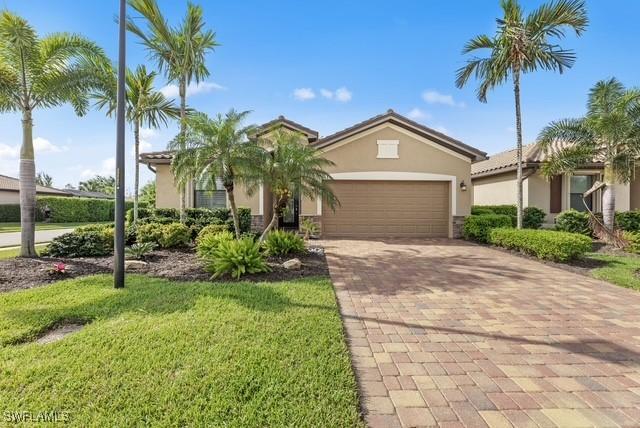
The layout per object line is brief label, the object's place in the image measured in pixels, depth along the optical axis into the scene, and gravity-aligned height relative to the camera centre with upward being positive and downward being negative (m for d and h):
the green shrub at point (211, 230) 11.13 -0.60
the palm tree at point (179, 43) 11.06 +6.17
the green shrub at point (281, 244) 9.23 -0.88
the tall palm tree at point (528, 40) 10.71 +6.07
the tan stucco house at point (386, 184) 14.47 +1.39
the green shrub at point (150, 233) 10.62 -0.70
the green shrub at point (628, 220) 13.87 -0.16
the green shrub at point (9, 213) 26.09 -0.17
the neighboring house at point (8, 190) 29.81 +1.92
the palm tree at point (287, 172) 9.62 +1.25
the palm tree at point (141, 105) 13.01 +4.42
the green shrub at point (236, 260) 7.19 -1.07
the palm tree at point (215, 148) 8.75 +1.78
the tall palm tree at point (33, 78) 8.33 +3.56
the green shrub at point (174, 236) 10.42 -0.76
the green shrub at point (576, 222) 13.45 -0.26
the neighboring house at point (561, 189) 15.19 +1.28
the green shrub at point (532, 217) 14.57 -0.06
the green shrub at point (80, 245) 9.13 -0.98
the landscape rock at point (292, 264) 7.95 -1.27
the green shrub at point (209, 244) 8.44 -0.84
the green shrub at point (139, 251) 8.84 -1.08
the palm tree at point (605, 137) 11.50 +2.99
